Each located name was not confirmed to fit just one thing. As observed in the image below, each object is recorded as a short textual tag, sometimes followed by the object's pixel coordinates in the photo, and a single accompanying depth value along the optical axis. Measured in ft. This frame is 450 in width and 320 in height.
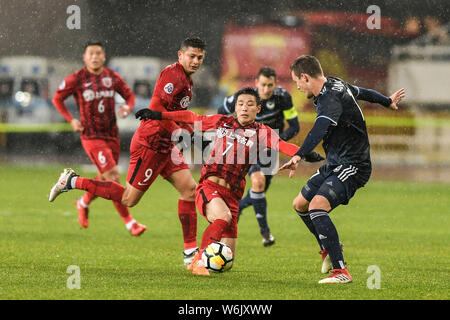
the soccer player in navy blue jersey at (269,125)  63.21
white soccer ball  44.16
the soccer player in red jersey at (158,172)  51.75
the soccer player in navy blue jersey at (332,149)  43.55
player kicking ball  47.26
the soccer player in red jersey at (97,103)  67.15
